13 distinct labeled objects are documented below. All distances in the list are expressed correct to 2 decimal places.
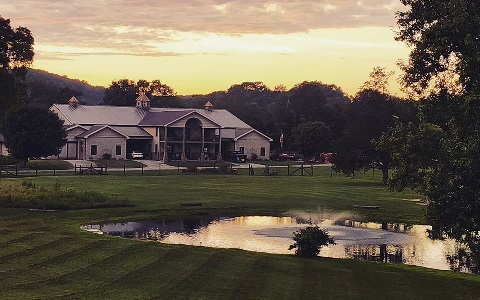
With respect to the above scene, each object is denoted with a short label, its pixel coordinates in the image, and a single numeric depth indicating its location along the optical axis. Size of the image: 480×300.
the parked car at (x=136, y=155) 110.25
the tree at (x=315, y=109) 141.00
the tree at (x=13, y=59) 43.59
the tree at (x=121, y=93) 169.38
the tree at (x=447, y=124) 21.67
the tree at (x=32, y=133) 87.94
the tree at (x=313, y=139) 119.31
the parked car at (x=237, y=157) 115.03
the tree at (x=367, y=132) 71.94
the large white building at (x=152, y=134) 107.99
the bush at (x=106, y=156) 106.00
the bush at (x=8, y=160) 88.85
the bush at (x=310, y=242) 28.45
